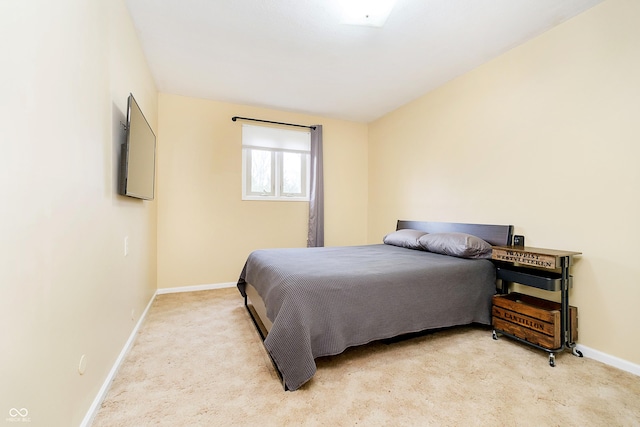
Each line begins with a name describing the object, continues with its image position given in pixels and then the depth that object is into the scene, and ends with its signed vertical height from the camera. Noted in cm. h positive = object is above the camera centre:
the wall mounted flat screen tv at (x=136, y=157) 178 +38
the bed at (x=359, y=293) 169 -61
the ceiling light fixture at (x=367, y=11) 190 +146
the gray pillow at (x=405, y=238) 314 -32
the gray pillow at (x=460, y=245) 253 -32
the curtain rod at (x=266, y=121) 390 +134
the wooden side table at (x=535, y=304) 197 -73
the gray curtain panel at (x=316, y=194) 432 +27
